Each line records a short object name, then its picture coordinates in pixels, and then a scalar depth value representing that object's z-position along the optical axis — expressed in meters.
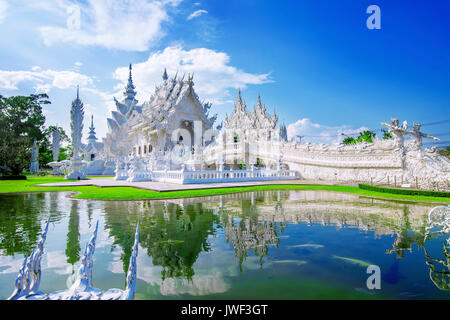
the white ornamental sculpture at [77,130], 22.66
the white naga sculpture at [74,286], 2.20
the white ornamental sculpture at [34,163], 36.06
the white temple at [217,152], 14.95
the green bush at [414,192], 10.19
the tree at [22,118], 35.33
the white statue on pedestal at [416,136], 13.92
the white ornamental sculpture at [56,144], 41.46
